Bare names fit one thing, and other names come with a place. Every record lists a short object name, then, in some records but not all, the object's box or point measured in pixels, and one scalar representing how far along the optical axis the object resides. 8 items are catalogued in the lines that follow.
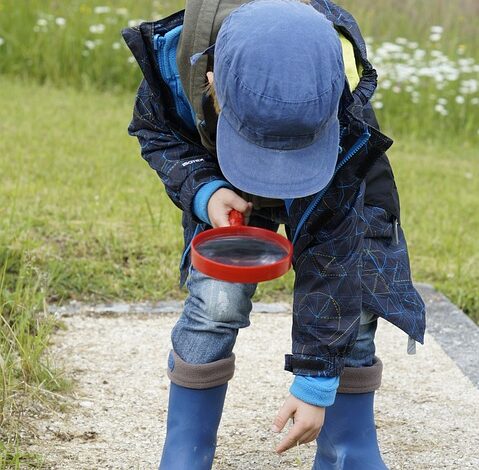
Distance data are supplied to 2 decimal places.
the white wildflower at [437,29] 7.40
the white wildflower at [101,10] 7.05
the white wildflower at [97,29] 6.77
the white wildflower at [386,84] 6.54
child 1.79
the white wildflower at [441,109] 6.43
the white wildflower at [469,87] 6.61
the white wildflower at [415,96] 6.51
